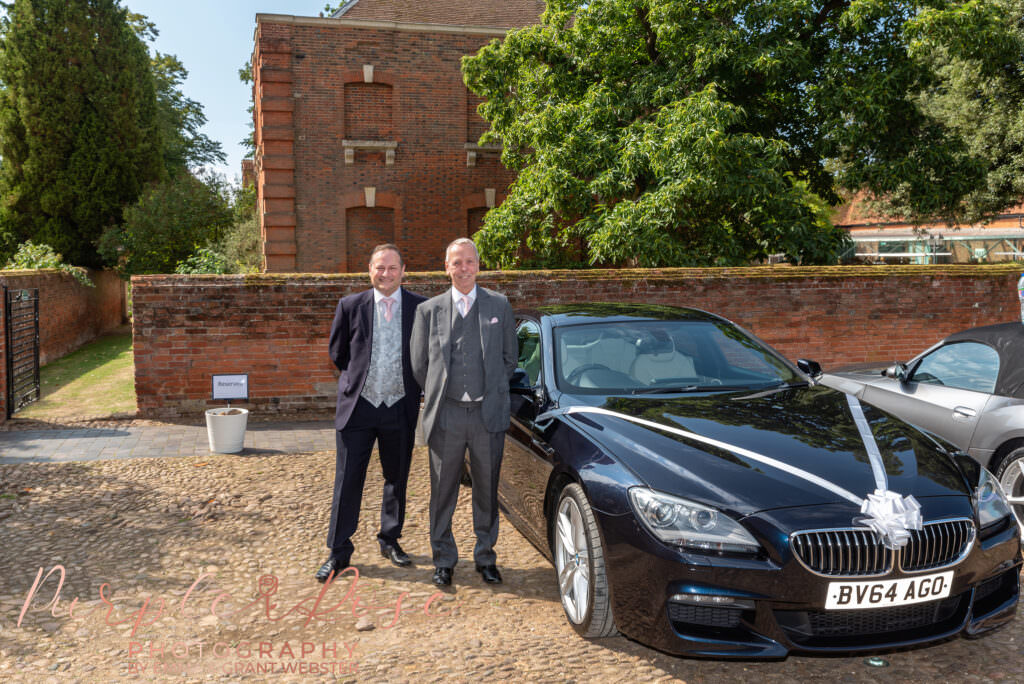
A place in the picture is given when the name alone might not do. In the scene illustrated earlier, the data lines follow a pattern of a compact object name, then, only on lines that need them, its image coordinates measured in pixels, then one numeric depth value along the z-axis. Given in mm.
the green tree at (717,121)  12820
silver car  5070
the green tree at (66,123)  25625
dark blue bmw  3184
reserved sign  9539
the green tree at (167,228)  23641
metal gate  10469
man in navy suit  4684
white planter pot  7918
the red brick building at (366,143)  18750
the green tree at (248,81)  35344
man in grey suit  4434
